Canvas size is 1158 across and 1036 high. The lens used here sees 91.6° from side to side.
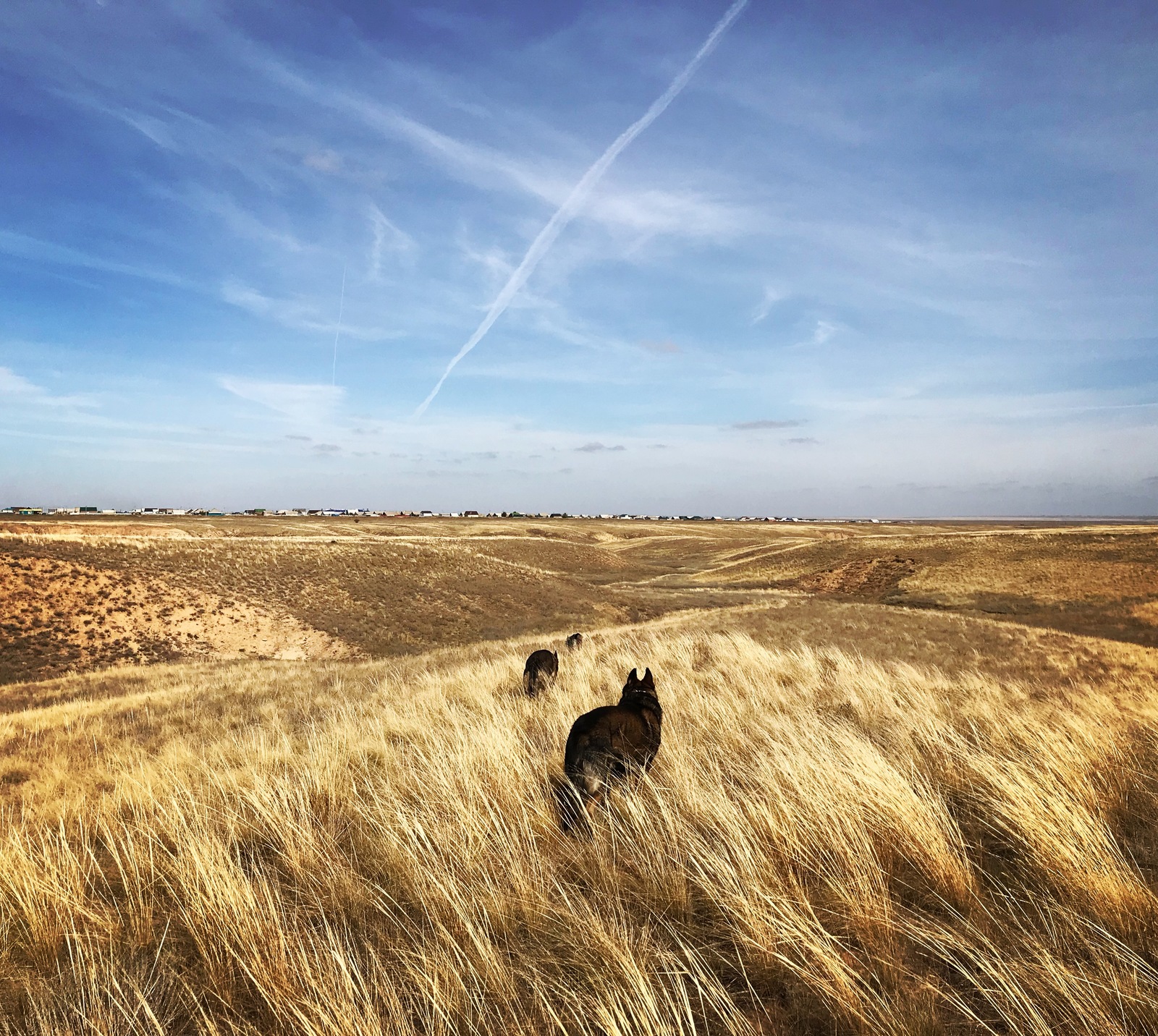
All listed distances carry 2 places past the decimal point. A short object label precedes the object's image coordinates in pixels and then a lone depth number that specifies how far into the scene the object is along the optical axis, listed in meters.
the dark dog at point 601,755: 3.76
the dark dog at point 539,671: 8.56
